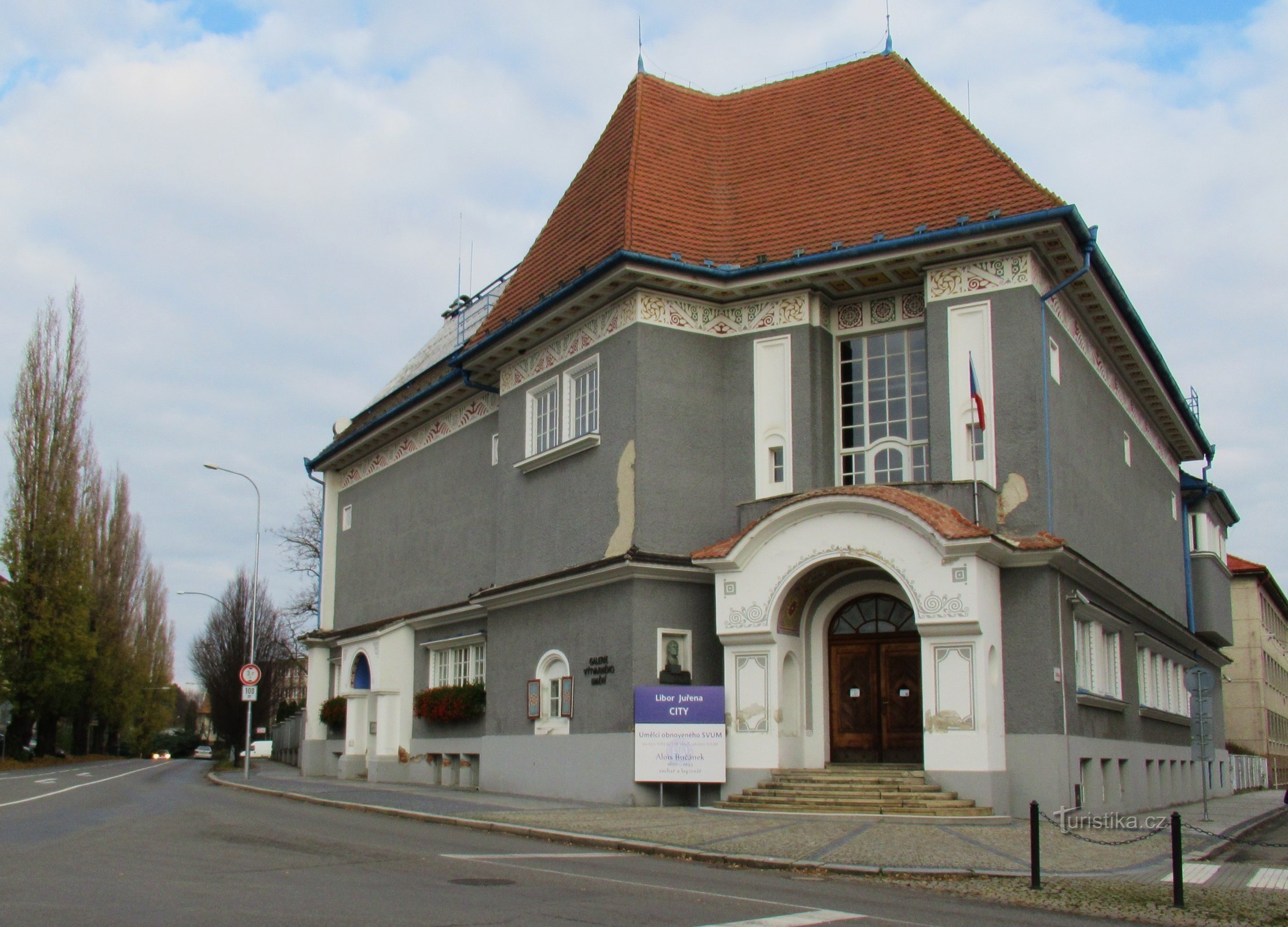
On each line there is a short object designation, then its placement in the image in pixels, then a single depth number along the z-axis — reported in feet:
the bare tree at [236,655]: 193.57
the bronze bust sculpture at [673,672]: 66.74
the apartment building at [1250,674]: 176.76
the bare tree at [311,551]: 186.80
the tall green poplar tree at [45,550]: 150.82
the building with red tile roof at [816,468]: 60.80
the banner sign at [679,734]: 63.16
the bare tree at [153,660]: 217.36
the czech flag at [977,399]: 62.18
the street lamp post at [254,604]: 107.80
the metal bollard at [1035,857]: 36.70
